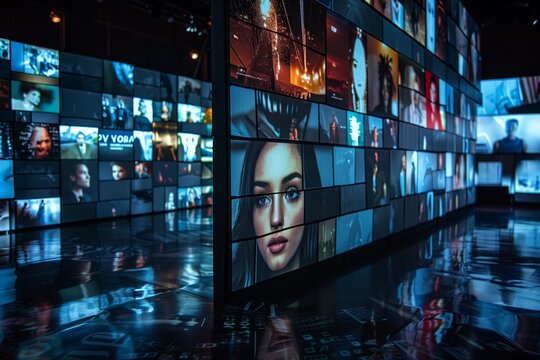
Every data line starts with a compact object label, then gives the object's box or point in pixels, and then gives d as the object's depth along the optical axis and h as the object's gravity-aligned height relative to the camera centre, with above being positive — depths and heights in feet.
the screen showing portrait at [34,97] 30.04 +5.08
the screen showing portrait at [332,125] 18.67 +1.93
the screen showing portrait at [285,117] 15.15 +1.91
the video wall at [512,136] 52.06 +3.97
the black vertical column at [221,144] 13.80 +0.76
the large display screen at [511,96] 51.78 +8.85
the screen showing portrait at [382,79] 22.95 +4.97
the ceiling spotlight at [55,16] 32.68 +11.53
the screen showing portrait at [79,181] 33.14 -1.11
